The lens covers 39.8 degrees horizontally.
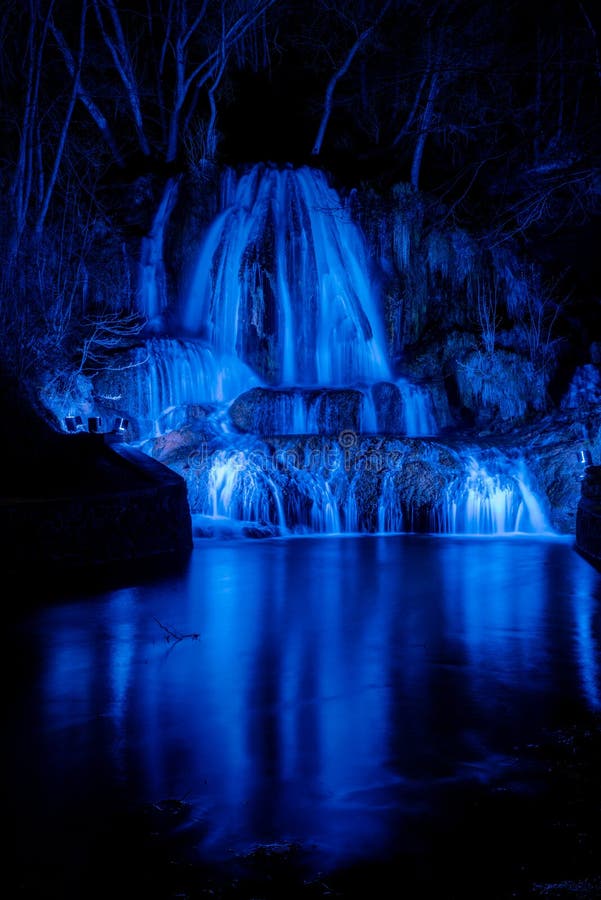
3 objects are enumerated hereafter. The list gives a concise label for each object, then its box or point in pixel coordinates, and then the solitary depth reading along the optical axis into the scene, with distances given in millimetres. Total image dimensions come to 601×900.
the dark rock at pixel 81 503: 9086
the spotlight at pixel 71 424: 15549
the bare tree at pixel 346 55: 24578
